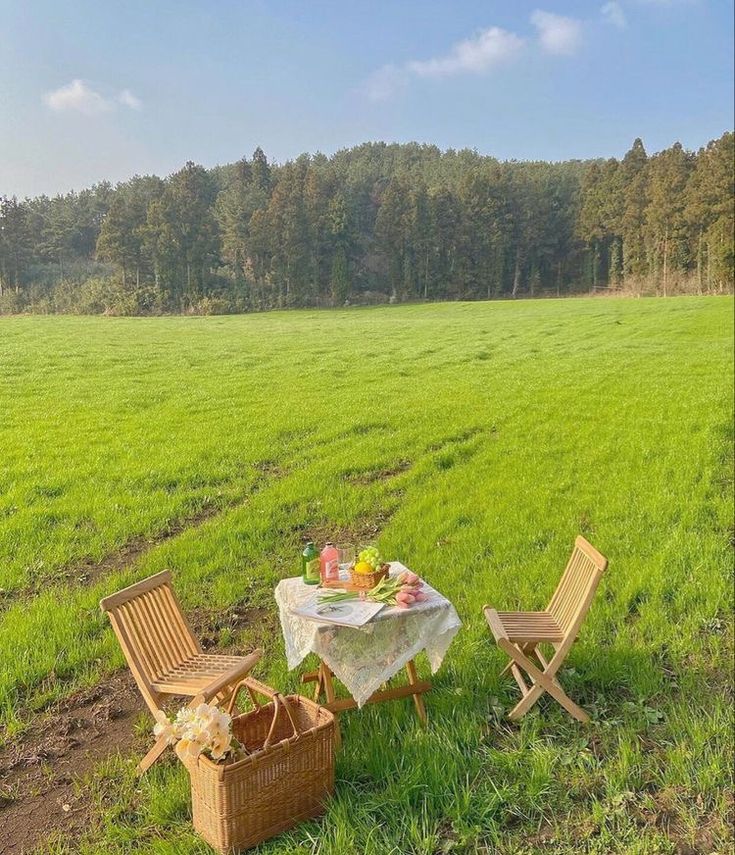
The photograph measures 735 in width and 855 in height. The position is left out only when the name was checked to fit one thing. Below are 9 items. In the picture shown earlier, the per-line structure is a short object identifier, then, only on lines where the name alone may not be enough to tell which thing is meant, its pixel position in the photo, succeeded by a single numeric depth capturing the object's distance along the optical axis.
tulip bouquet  3.79
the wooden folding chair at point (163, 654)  3.49
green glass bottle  4.15
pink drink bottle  4.18
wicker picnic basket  2.86
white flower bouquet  2.87
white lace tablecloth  3.60
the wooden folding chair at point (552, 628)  3.85
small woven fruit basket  4.00
